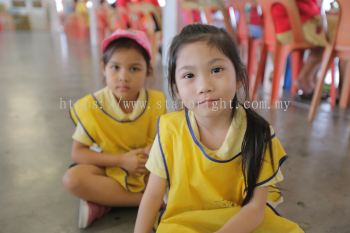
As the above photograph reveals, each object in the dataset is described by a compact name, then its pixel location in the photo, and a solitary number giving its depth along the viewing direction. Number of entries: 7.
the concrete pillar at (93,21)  6.46
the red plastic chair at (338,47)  1.81
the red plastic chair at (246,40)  2.63
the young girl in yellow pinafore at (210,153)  0.72
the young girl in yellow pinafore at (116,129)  1.05
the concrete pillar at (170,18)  3.69
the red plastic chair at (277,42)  2.09
